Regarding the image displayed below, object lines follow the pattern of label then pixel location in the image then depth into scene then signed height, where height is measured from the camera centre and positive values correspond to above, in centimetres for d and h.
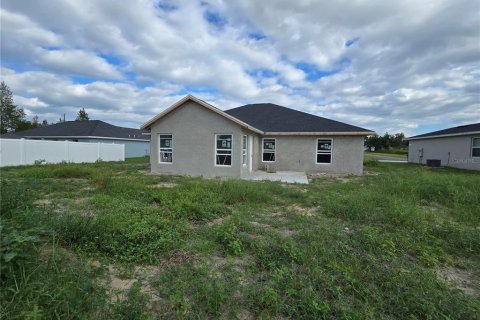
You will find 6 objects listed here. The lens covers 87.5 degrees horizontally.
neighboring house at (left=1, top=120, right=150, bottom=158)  2522 +151
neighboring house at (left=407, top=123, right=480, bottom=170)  1736 +42
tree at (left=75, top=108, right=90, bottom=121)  5275 +695
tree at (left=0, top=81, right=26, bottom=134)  4456 +628
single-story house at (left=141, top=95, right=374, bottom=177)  1237 +40
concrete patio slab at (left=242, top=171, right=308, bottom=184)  1165 -135
